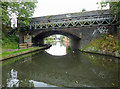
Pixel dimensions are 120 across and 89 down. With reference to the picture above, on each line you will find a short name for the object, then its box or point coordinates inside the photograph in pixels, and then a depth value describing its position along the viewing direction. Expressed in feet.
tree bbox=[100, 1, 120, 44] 31.19
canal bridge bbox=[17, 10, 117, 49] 42.83
